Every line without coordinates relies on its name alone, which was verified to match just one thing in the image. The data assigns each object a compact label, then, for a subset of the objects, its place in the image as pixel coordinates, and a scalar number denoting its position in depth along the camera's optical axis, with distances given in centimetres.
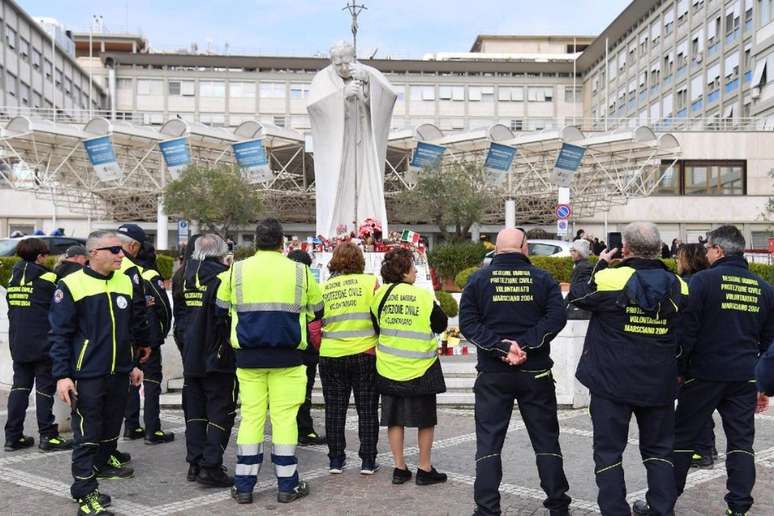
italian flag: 1303
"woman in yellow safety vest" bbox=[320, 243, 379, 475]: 576
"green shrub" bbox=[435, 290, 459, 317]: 1323
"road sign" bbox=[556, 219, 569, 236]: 1747
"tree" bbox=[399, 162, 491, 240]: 3044
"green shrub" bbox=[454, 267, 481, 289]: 1589
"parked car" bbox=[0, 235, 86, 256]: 2148
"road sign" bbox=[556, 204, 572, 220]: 1767
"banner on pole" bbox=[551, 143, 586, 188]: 3123
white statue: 1395
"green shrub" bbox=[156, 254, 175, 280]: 1877
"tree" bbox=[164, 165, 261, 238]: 3056
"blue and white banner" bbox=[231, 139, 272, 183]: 3033
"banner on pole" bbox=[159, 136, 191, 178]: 2958
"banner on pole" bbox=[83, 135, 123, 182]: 2814
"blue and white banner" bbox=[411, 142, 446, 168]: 3139
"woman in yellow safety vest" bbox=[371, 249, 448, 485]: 548
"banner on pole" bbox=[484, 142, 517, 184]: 3095
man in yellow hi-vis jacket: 509
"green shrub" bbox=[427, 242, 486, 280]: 1864
